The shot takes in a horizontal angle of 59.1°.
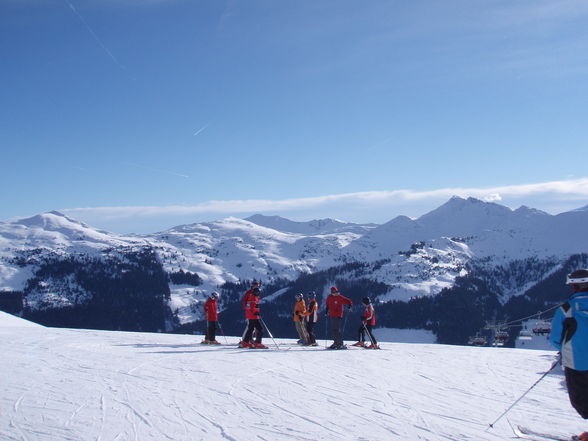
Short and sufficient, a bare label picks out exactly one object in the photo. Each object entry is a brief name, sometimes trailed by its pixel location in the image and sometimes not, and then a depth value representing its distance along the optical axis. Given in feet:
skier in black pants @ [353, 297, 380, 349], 61.86
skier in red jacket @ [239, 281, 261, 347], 56.44
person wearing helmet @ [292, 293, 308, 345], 61.31
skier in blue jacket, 19.16
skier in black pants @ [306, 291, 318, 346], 61.98
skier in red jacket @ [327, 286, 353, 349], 58.90
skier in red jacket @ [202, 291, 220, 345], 62.13
